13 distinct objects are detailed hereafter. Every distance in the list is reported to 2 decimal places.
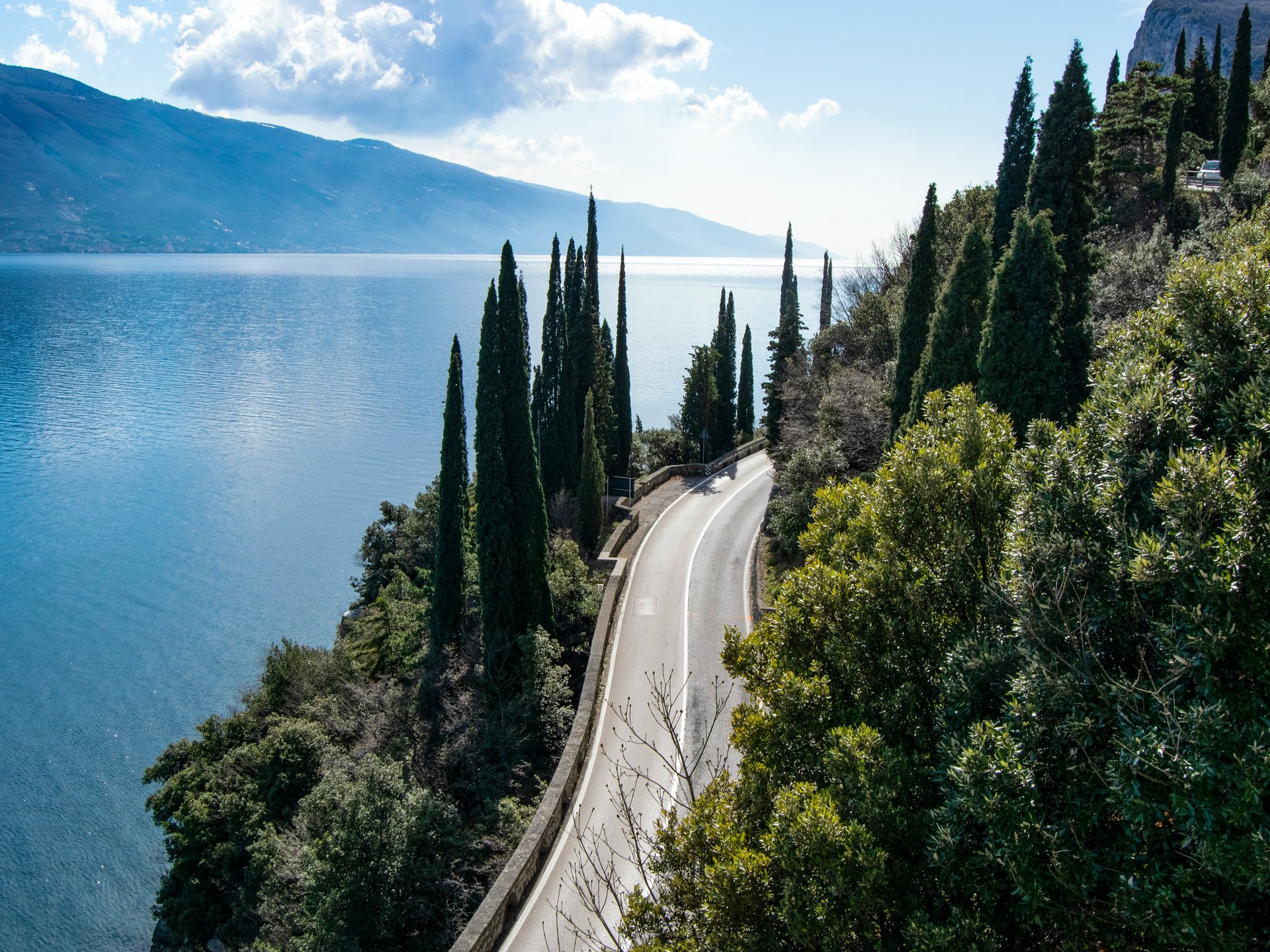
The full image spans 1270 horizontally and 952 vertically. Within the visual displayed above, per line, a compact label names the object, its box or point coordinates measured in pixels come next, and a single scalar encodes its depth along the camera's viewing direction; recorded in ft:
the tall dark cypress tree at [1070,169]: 63.05
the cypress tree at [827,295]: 163.02
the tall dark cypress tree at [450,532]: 84.64
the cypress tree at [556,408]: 119.85
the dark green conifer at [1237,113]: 104.42
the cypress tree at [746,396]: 179.11
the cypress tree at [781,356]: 133.08
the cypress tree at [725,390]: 166.81
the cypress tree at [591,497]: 108.17
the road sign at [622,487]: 126.52
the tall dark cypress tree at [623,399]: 143.23
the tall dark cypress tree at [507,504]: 76.48
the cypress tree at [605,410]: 132.46
